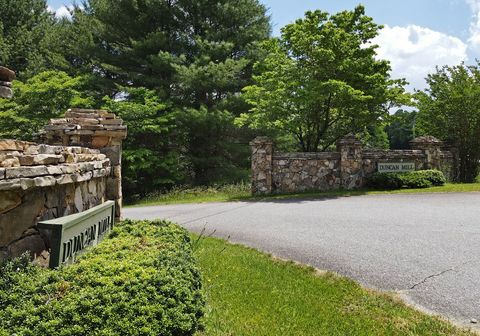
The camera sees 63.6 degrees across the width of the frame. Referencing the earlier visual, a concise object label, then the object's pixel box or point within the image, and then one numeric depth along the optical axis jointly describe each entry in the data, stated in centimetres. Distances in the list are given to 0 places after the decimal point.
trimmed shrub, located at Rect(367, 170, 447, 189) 1433
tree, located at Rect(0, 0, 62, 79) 2236
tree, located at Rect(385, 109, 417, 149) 5364
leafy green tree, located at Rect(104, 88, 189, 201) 1752
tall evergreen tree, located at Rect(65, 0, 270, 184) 1959
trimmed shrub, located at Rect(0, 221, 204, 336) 240
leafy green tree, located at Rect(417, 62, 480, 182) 1716
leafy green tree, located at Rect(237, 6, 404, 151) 1451
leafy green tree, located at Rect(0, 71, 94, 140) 1695
